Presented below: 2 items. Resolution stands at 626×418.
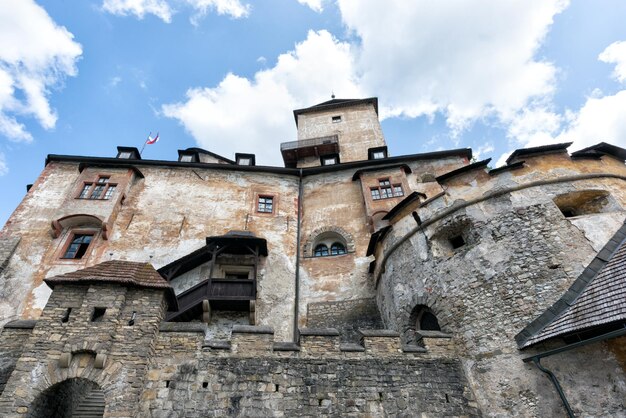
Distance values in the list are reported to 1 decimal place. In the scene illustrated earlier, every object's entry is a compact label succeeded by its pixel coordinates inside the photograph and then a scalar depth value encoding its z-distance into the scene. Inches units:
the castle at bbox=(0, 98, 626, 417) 258.7
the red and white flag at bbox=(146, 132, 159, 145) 889.8
